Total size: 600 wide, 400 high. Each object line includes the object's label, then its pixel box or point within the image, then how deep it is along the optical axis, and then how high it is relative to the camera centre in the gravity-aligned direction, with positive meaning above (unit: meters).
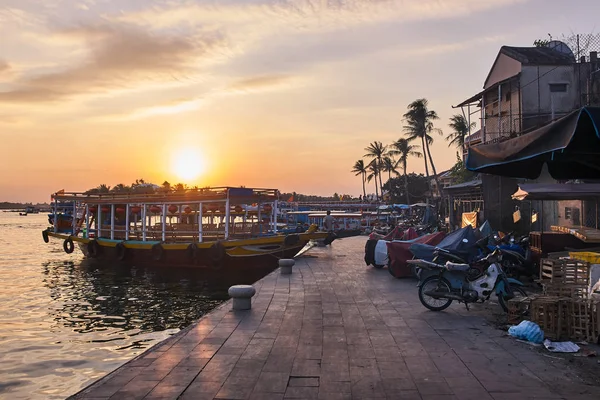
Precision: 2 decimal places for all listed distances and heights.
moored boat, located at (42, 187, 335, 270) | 18.80 -0.92
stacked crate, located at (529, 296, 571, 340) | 6.19 -1.30
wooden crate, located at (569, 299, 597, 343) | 6.07 -1.32
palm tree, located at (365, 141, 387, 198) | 75.69 +9.15
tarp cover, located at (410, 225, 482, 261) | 9.92 -0.69
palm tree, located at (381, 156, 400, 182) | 73.12 +6.77
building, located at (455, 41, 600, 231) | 22.91 +5.36
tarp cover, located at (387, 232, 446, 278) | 12.50 -1.11
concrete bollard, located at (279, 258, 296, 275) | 13.79 -1.48
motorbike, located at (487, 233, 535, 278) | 10.57 -1.05
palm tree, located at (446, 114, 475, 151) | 47.75 +7.84
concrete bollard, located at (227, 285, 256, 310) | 8.37 -1.41
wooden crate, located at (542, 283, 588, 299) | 6.62 -1.05
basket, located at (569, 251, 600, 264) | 8.44 -0.78
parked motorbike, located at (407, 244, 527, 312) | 7.96 -1.17
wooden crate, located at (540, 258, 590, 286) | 6.74 -0.81
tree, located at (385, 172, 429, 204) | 68.50 +3.10
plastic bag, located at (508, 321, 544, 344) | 6.11 -1.49
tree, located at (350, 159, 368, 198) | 89.09 +7.64
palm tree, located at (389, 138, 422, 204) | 62.92 +7.64
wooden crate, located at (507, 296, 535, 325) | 7.09 -1.42
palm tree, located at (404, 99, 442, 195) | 47.72 +8.55
